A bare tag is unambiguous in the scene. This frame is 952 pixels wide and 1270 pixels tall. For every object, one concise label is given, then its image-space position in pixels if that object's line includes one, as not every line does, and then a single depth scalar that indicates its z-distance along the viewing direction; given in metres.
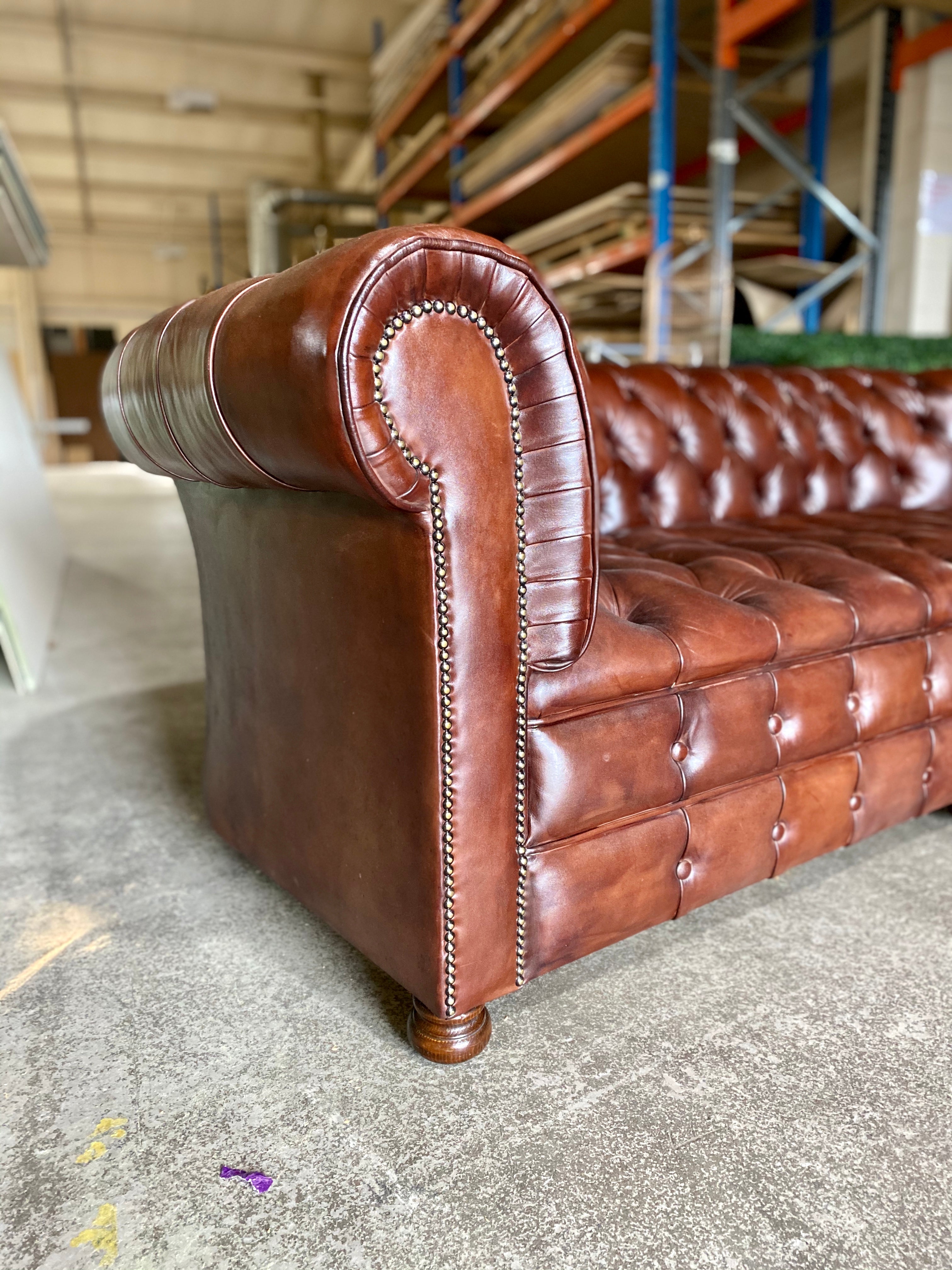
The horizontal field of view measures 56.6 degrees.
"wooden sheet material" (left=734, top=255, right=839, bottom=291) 4.59
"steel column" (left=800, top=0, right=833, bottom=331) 5.10
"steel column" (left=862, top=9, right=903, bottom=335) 5.13
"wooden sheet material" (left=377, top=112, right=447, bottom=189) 6.99
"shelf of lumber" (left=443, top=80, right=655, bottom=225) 4.48
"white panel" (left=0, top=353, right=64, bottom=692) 2.33
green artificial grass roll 3.94
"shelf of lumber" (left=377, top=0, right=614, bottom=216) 4.68
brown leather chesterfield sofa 0.79
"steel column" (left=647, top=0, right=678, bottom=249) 4.16
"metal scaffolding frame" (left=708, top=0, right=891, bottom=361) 4.10
